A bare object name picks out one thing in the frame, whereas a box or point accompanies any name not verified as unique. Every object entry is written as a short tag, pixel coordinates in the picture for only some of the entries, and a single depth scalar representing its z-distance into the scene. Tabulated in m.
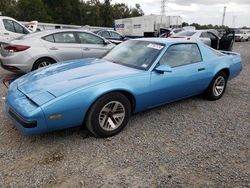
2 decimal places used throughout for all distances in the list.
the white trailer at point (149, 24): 28.20
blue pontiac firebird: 3.06
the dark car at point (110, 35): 13.53
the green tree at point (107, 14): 69.75
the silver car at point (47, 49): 6.34
